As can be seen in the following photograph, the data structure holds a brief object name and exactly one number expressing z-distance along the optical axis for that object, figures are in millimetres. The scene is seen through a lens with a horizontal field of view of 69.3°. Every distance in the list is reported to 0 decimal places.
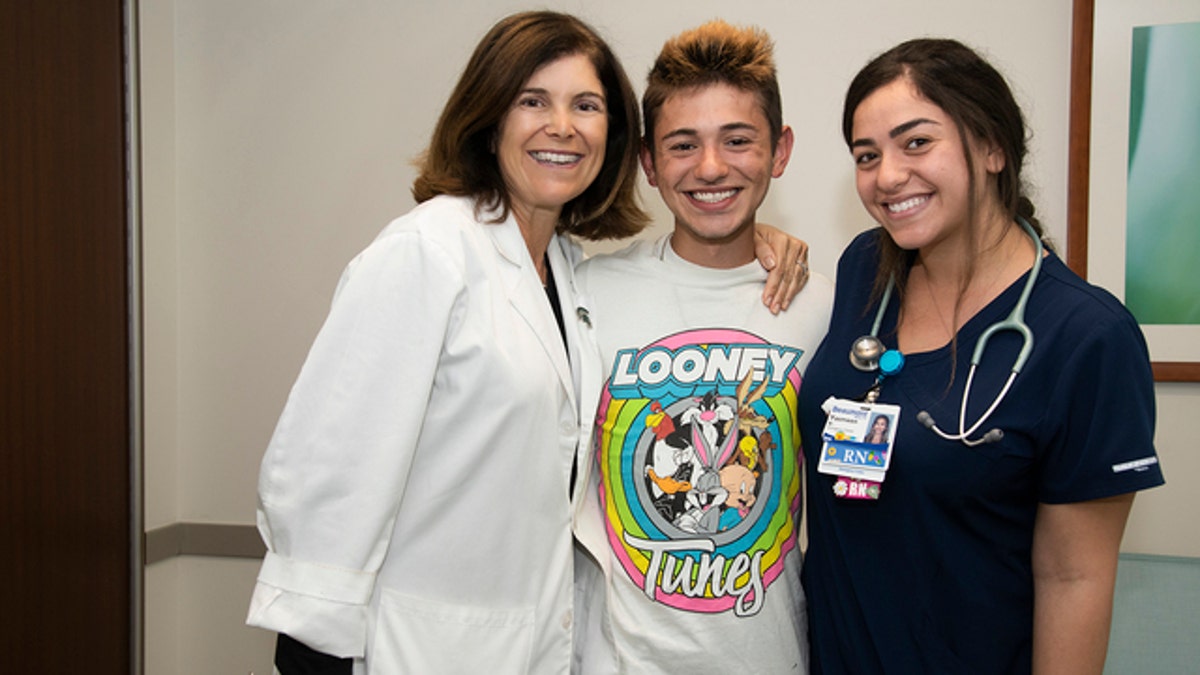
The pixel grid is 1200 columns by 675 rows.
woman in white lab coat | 1224
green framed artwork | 2002
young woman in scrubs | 1227
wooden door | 2051
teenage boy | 1467
